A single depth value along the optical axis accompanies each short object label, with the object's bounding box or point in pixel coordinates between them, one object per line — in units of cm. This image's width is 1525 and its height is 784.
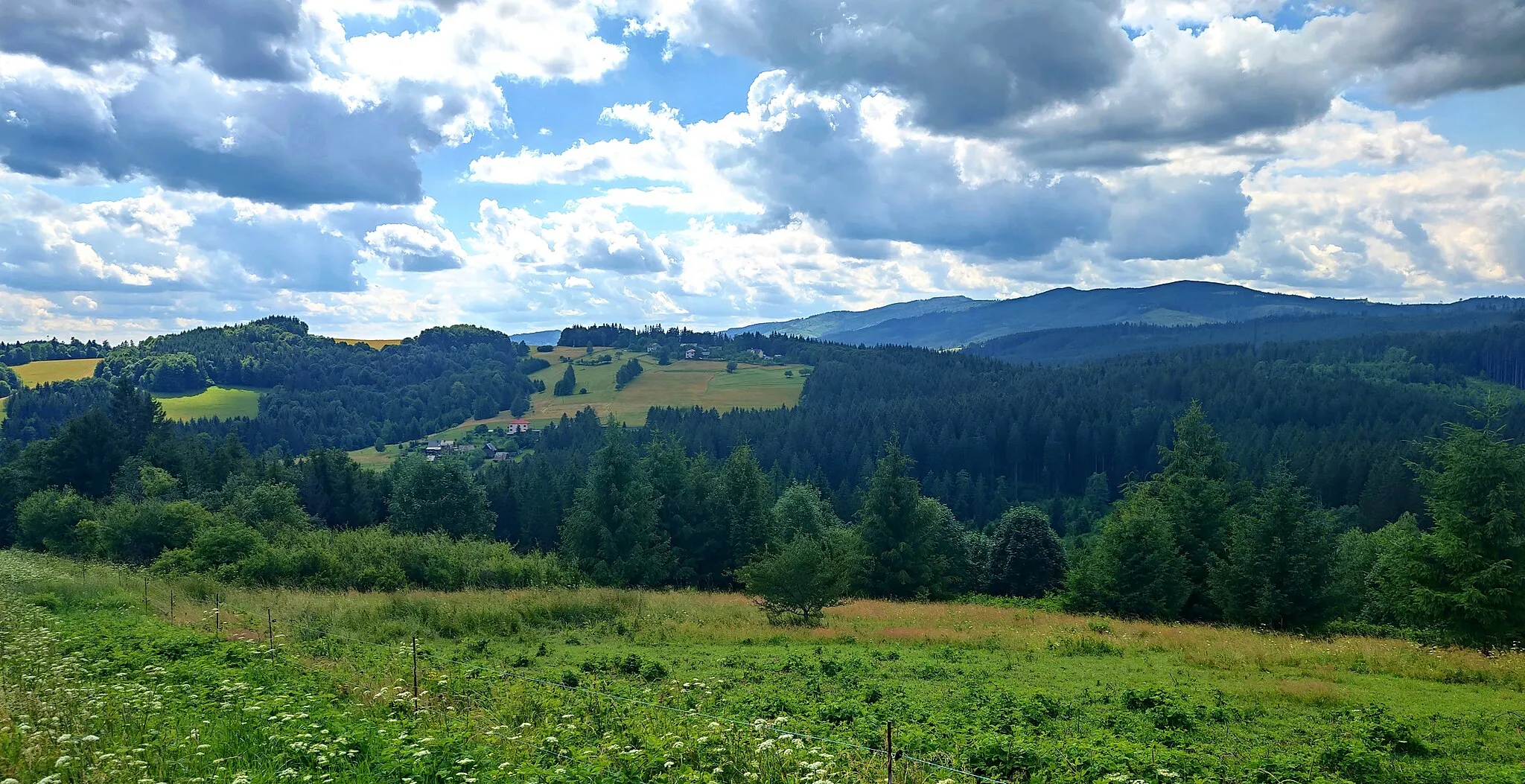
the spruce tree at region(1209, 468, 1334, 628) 3428
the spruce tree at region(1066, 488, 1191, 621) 3881
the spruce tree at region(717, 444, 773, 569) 5466
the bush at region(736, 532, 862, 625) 3191
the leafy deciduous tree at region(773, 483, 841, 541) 5734
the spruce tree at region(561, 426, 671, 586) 4781
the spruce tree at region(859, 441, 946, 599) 5028
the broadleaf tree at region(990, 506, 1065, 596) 5744
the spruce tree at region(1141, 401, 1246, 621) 4006
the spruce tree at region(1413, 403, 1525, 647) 2705
